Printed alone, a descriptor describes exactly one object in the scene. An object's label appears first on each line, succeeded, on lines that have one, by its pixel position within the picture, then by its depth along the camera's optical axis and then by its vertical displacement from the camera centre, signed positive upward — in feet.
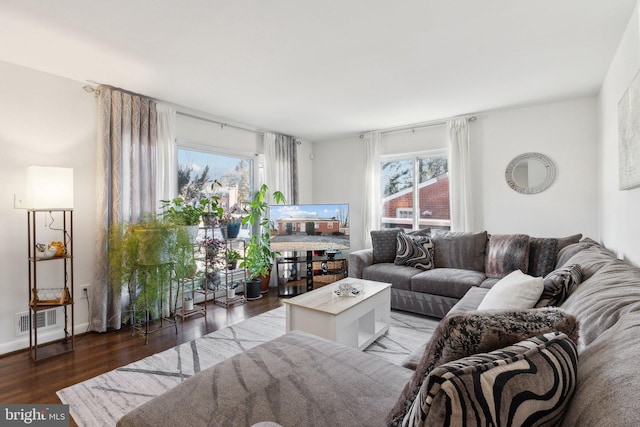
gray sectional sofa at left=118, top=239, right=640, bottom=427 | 2.24 -2.27
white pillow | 5.64 -1.52
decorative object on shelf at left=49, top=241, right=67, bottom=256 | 9.29 -0.76
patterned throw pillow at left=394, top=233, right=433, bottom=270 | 12.67 -1.53
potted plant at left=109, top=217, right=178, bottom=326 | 10.01 -1.26
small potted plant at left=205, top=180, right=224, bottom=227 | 12.71 +0.21
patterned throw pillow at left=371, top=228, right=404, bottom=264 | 13.76 -1.36
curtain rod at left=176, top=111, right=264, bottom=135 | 13.21 +4.46
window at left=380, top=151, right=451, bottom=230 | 15.35 +1.23
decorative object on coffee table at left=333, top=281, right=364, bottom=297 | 9.14 -2.21
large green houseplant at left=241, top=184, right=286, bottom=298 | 14.55 -1.12
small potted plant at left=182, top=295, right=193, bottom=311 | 12.31 -3.37
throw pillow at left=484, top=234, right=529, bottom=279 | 10.92 -1.52
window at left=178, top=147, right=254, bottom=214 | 13.66 +2.02
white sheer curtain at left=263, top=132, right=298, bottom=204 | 16.52 +2.91
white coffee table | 7.84 -2.64
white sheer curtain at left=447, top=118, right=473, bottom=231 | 14.05 +1.71
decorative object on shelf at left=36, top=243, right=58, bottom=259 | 8.87 -0.81
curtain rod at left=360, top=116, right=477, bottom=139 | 14.10 +4.43
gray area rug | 6.53 -3.80
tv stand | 15.26 -2.84
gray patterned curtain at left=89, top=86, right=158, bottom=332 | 10.41 +1.59
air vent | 9.15 -2.93
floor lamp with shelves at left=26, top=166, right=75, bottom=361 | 8.49 -0.59
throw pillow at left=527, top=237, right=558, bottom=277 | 10.64 -1.52
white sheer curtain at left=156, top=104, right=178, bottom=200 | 12.07 +2.73
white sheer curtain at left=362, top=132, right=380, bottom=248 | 16.94 +1.66
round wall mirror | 12.72 +1.62
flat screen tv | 15.06 -0.49
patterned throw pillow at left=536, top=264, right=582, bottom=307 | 5.57 -1.38
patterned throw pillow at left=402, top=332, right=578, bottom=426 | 1.92 -1.16
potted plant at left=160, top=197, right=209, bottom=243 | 11.20 +0.17
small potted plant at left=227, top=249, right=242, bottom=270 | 13.97 -1.78
